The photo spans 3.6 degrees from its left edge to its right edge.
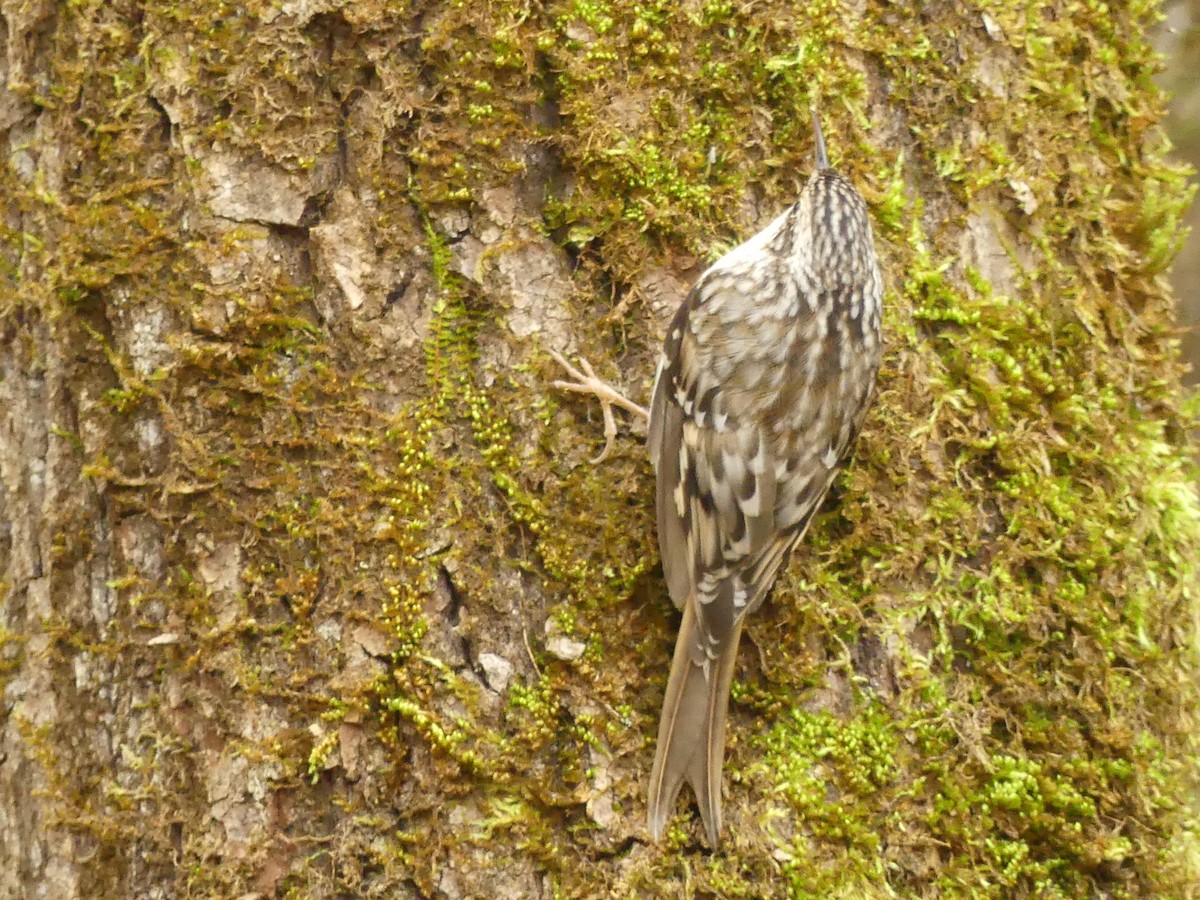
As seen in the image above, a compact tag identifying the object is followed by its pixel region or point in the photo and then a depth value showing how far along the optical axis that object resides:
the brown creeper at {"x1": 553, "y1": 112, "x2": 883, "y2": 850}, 3.39
